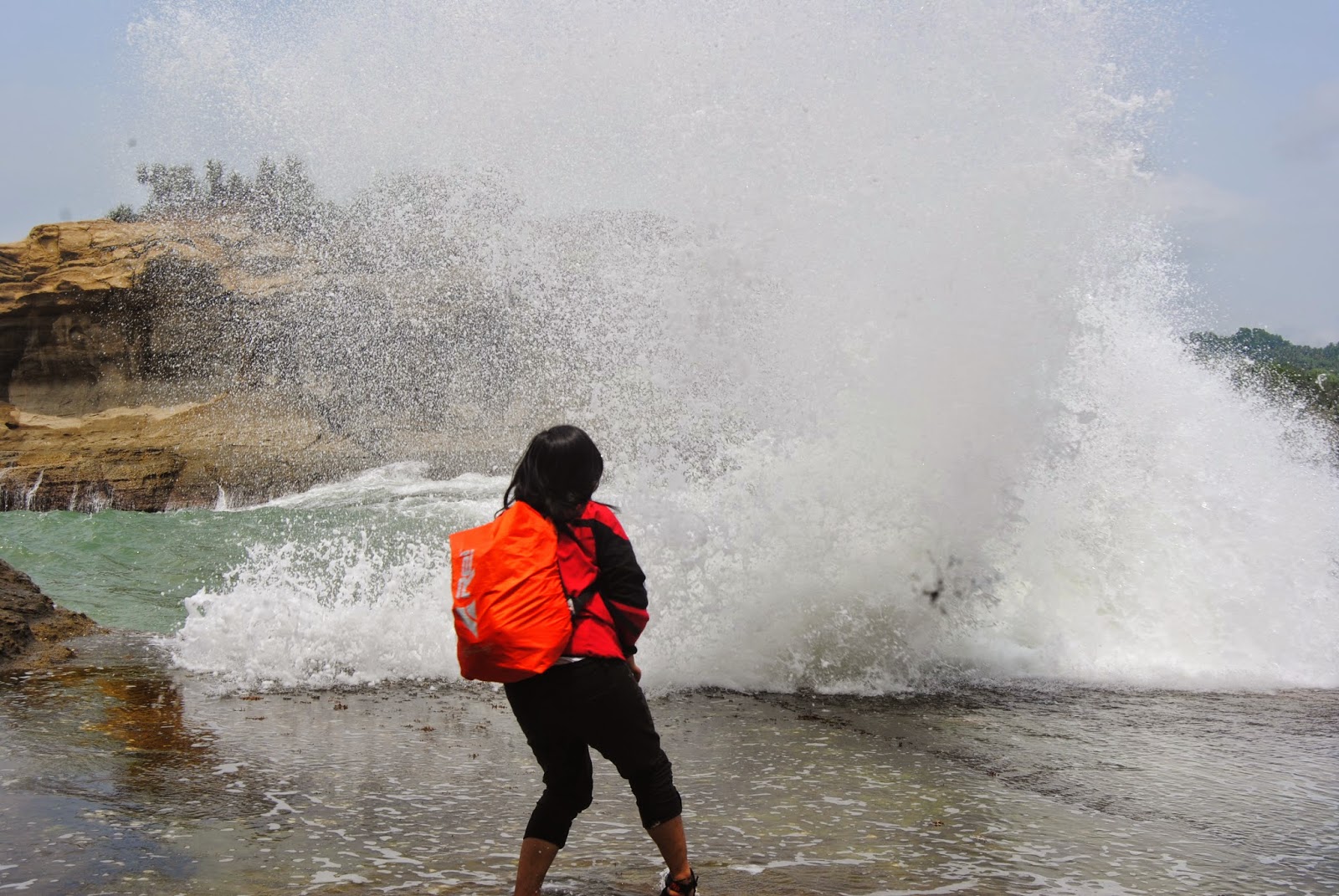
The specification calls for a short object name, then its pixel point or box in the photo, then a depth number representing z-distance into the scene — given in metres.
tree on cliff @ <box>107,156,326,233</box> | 32.47
